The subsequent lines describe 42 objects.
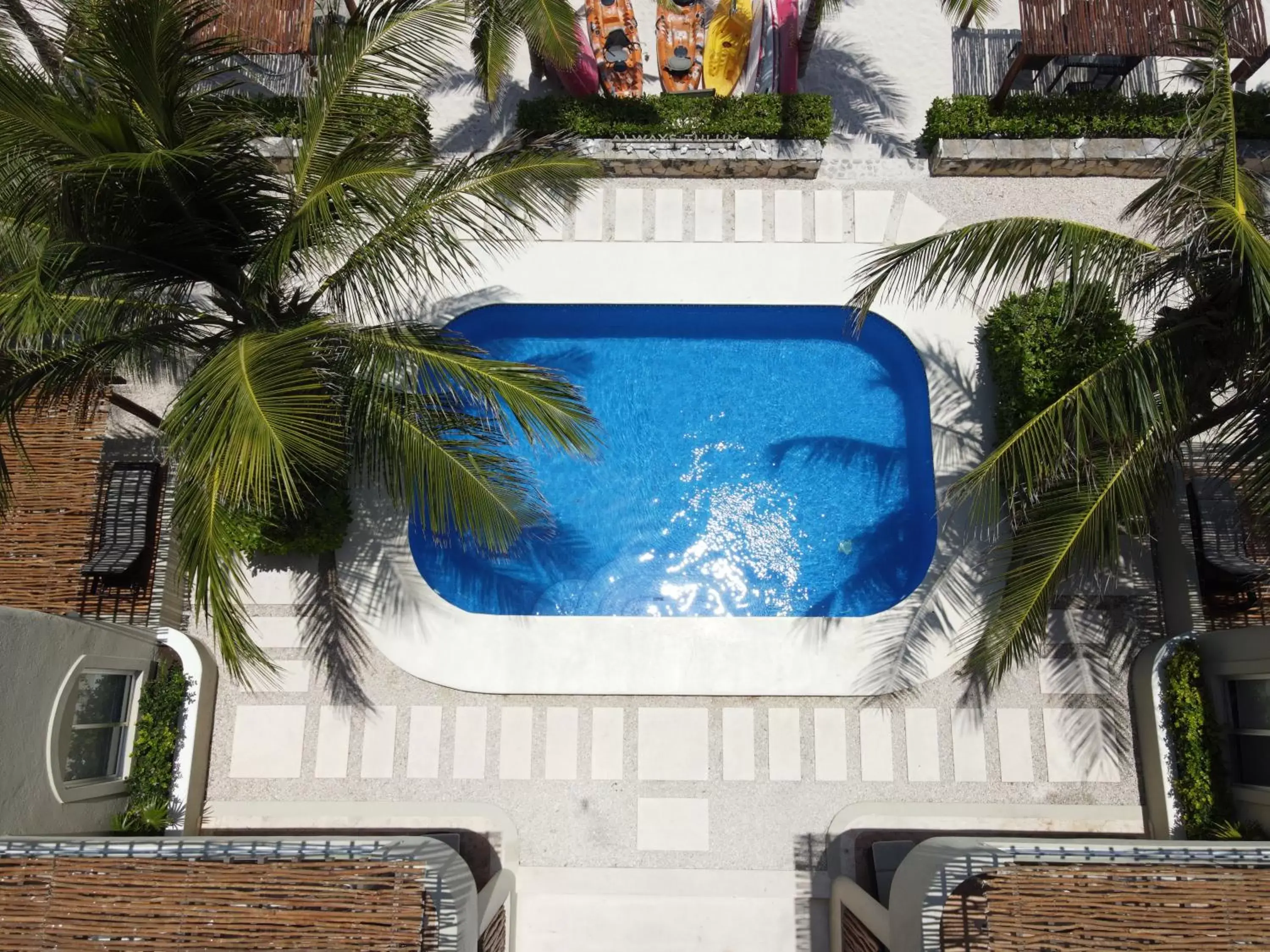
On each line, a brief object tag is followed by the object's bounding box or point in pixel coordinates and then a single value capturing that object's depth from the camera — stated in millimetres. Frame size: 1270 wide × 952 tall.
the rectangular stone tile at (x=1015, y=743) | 9523
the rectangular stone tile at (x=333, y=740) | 9617
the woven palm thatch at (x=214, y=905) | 6102
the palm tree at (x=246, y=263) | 6105
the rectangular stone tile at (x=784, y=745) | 9570
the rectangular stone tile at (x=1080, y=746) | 9508
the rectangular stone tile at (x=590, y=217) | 11289
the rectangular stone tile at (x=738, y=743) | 9586
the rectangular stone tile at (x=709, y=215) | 11281
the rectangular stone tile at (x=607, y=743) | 9594
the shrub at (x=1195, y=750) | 8906
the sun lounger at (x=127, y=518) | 9164
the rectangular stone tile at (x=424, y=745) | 9625
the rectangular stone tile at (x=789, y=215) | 11258
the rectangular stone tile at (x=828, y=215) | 11266
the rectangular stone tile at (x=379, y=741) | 9617
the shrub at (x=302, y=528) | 9367
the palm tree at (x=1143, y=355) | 6316
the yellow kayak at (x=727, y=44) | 11758
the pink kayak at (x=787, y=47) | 11875
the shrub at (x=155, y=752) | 8898
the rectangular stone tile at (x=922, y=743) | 9555
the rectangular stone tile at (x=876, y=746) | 9562
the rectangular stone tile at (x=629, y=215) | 11320
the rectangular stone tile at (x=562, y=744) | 9602
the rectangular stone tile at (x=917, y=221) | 11320
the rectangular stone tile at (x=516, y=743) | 9609
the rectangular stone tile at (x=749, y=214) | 11258
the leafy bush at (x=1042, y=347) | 9438
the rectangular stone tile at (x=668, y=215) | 11305
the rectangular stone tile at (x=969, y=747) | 9531
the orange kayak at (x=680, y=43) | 11805
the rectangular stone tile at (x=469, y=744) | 9609
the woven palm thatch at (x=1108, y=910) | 5969
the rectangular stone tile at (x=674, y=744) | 9586
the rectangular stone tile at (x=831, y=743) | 9570
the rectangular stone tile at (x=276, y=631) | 9938
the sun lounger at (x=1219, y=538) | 9188
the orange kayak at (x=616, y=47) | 11789
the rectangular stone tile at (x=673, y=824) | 9422
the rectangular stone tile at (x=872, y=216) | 11273
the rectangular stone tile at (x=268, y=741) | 9625
